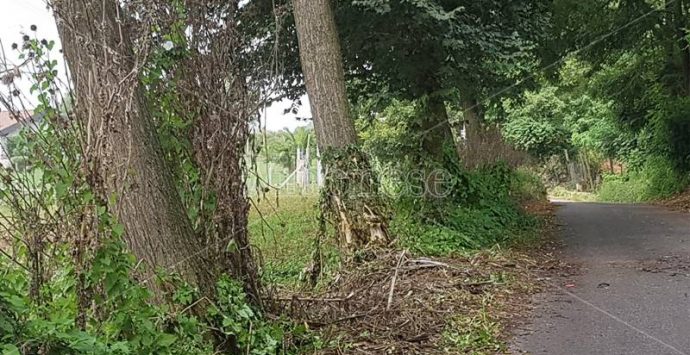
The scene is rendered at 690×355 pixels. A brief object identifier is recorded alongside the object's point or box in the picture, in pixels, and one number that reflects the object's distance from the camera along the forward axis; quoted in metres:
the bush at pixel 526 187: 16.33
